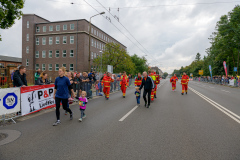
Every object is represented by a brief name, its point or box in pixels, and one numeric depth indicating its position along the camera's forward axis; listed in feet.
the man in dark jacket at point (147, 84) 28.40
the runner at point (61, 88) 18.75
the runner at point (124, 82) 42.42
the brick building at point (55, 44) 140.05
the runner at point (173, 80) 54.95
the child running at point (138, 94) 29.59
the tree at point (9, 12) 39.26
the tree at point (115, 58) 129.08
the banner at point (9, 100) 19.48
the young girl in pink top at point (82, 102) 20.16
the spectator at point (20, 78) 22.71
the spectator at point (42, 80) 26.40
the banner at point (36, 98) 22.34
